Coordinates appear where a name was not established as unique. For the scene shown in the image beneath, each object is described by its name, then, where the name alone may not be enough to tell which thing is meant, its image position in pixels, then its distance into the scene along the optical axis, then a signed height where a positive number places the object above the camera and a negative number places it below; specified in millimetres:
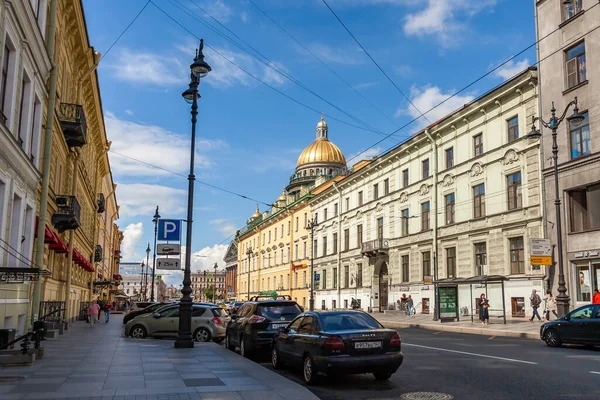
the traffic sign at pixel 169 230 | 18797 +1858
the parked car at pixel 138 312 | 26703 -1331
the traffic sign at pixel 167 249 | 18609 +1204
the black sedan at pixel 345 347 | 10062 -1069
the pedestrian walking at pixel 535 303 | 28689 -652
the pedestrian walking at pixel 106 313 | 38625 -1915
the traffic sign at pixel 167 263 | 18344 +737
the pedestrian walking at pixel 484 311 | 28188 -1103
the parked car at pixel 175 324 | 21703 -1505
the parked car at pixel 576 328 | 16516 -1145
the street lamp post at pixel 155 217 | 42062 +5076
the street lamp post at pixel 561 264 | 23050 +1092
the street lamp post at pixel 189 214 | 16906 +2252
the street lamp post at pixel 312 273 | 53044 +1534
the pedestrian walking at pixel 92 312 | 30938 -1485
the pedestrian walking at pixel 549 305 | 27859 -728
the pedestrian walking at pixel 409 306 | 40062 -1237
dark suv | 15141 -986
